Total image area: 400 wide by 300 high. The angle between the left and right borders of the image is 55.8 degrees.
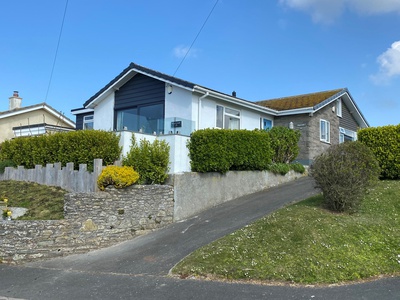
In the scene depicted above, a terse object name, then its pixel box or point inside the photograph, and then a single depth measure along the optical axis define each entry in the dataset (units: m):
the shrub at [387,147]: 14.64
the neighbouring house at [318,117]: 21.55
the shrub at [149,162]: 12.70
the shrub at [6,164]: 15.91
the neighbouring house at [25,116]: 27.39
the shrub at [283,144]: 18.36
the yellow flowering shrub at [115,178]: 11.40
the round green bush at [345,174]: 10.41
